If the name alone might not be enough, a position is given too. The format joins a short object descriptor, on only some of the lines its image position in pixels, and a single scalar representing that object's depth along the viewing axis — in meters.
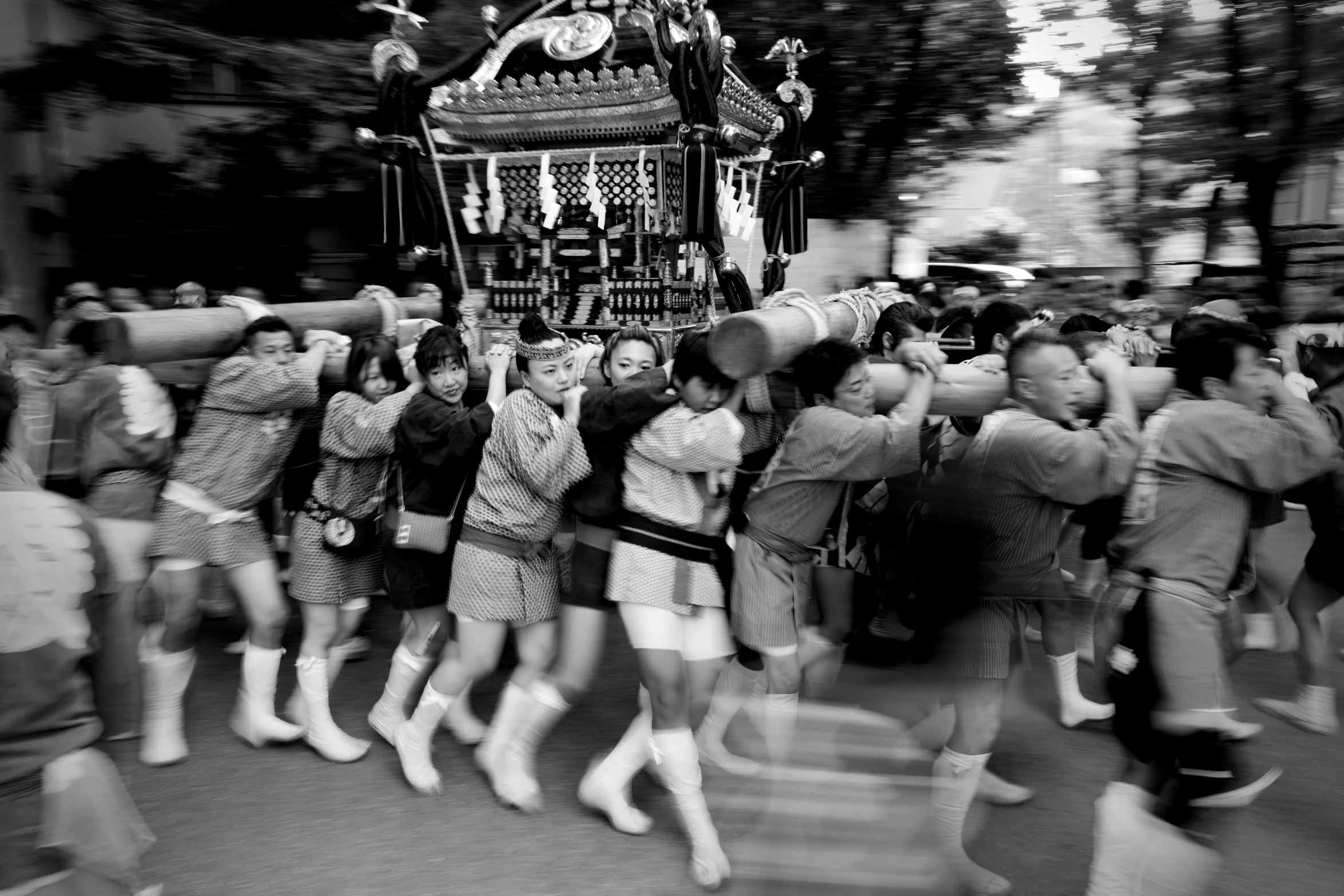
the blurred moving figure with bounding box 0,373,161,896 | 1.82
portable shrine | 5.02
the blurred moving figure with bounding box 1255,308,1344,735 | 3.58
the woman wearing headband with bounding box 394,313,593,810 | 3.05
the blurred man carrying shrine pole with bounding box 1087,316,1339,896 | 2.33
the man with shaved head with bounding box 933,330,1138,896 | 2.54
